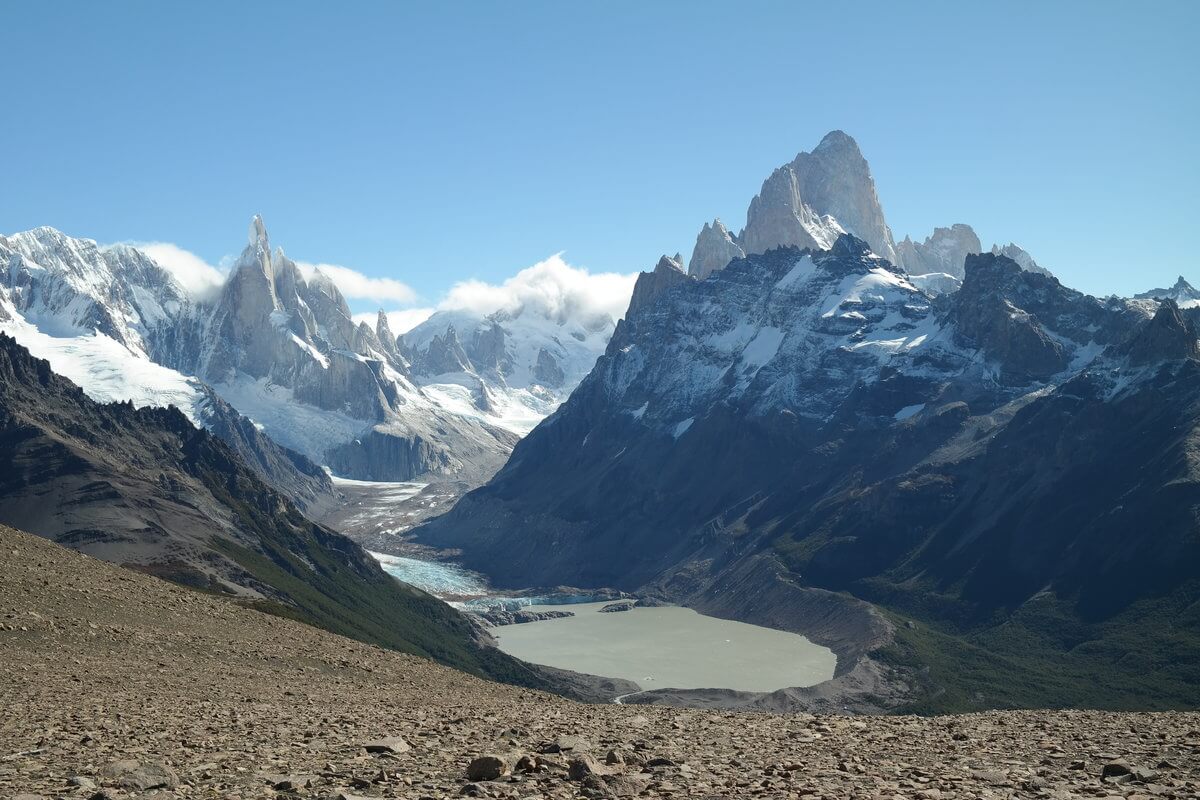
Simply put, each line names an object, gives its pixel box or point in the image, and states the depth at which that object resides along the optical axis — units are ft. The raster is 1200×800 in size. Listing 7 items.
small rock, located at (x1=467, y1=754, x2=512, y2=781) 118.12
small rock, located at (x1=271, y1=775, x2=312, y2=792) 110.83
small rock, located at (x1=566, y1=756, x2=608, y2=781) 118.11
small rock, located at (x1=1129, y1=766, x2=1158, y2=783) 127.95
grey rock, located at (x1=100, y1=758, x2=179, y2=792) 110.42
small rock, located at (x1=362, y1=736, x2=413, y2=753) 134.41
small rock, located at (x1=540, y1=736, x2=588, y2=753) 136.60
